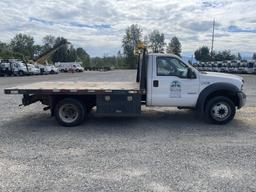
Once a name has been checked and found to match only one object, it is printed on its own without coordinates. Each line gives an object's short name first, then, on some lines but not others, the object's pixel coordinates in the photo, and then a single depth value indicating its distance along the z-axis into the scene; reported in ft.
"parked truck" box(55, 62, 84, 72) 138.97
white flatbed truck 16.86
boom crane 129.88
